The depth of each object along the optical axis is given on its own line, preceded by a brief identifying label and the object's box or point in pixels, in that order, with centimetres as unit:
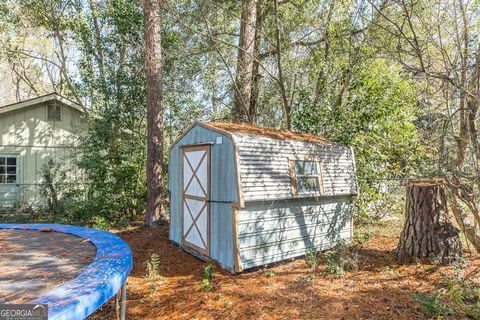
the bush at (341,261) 455
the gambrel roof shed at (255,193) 471
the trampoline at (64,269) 202
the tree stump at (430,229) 481
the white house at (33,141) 974
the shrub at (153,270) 471
